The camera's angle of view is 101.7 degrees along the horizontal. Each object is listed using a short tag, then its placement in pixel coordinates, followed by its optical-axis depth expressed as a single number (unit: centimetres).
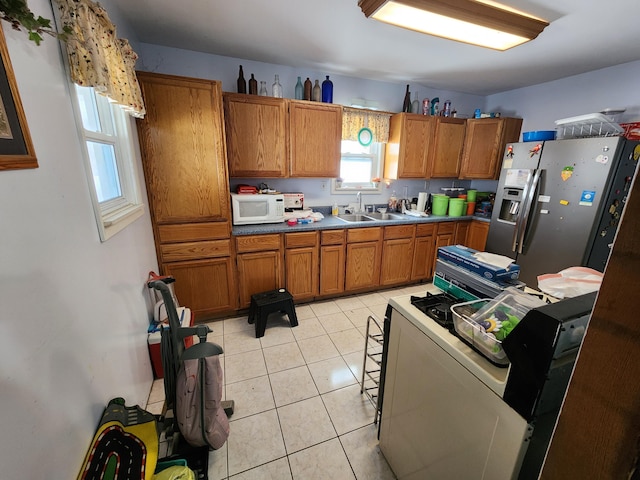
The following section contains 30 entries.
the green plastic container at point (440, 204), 349
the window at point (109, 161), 127
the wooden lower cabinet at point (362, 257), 297
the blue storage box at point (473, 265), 116
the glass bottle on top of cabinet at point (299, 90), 272
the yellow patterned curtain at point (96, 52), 106
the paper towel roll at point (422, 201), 357
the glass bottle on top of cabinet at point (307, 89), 273
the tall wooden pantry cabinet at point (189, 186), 206
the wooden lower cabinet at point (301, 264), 272
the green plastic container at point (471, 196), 361
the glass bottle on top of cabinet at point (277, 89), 265
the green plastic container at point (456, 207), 345
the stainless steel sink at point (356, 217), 340
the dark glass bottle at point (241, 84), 250
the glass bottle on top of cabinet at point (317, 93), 277
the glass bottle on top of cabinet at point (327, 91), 282
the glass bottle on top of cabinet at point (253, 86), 253
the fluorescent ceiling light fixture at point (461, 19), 156
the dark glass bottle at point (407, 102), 325
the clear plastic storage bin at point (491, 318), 83
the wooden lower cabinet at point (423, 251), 328
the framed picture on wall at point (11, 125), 69
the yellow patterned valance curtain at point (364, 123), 305
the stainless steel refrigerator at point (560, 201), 227
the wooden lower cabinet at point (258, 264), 256
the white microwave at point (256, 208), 256
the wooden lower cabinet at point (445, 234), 337
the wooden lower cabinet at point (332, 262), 285
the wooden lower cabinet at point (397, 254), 314
